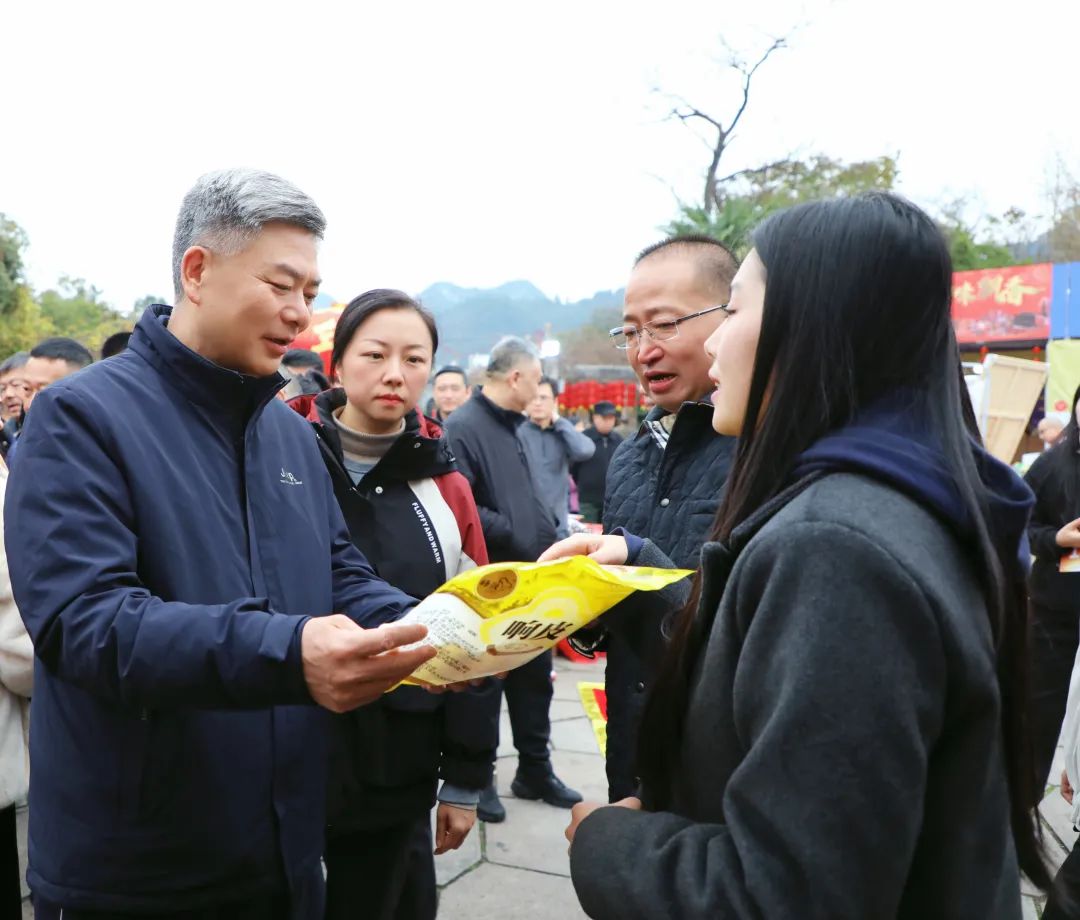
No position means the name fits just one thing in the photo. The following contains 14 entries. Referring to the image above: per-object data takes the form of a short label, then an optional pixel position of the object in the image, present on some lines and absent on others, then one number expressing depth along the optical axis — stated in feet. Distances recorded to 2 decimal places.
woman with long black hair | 2.98
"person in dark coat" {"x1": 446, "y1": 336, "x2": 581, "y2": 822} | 13.94
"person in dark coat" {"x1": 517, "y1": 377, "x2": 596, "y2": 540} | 20.25
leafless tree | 81.26
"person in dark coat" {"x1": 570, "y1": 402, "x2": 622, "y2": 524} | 28.93
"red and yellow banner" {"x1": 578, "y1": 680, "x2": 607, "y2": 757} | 6.41
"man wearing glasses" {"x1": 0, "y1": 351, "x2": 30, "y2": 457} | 16.52
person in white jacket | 7.70
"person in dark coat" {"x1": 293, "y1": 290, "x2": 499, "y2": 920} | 7.14
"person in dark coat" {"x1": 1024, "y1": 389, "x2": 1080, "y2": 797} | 12.82
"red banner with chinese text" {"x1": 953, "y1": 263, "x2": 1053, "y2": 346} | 59.47
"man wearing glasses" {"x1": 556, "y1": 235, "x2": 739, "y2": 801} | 6.66
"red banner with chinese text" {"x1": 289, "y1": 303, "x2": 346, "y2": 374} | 26.30
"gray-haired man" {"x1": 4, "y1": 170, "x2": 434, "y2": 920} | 4.40
